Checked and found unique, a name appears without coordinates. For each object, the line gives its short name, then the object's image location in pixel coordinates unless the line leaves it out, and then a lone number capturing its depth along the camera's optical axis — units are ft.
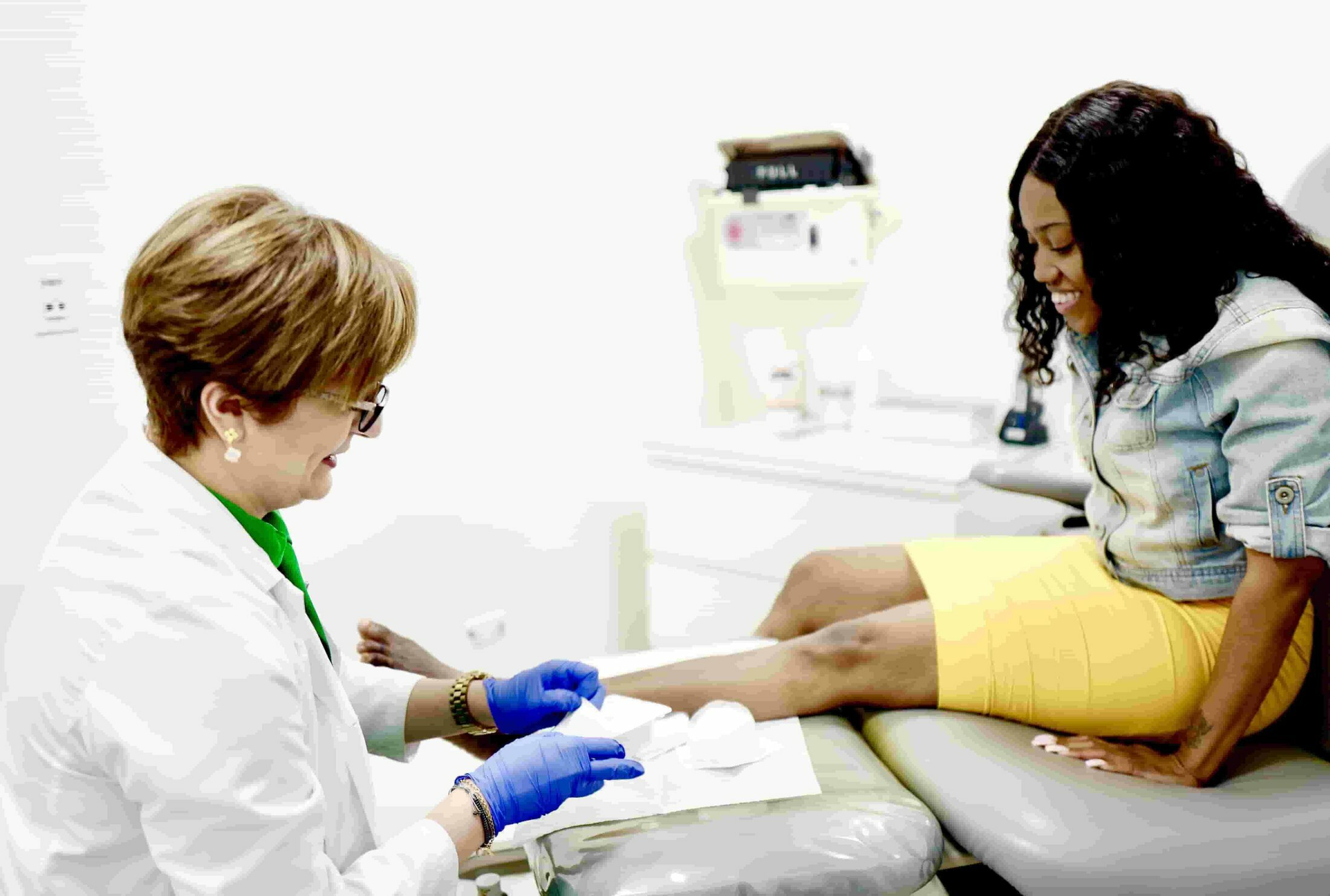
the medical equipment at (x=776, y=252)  8.13
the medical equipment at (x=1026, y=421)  7.79
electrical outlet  4.96
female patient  3.82
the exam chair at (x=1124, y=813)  3.42
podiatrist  2.47
